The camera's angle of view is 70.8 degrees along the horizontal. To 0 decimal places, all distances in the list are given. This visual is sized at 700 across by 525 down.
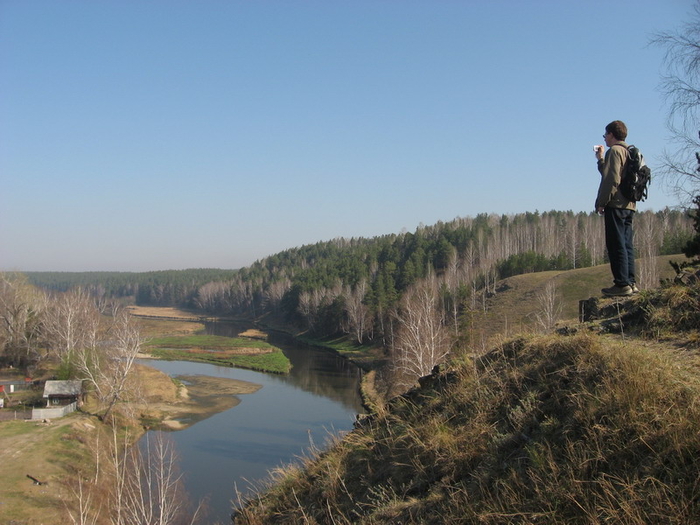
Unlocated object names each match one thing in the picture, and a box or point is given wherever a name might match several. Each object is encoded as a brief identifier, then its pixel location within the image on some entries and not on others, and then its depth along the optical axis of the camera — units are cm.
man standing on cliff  637
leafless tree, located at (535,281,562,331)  3397
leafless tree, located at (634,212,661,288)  3949
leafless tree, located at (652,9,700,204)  998
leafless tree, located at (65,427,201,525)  1770
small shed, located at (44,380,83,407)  3350
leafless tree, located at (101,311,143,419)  3098
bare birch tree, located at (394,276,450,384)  2339
